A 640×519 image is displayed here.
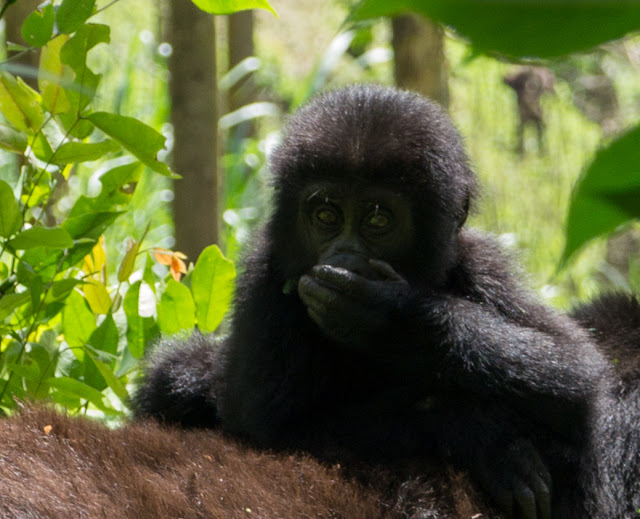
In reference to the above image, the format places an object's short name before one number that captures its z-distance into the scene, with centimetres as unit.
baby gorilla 434
